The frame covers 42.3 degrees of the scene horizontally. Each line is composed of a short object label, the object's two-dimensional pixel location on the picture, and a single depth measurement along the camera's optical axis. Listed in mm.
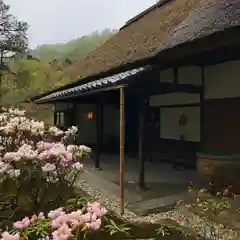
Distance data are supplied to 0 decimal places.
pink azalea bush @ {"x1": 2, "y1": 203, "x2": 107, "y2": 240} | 1231
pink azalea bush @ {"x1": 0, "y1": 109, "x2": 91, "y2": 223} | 2285
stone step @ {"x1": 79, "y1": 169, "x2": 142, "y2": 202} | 4862
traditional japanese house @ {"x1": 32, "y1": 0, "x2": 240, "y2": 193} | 4594
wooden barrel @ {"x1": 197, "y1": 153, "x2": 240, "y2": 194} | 4785
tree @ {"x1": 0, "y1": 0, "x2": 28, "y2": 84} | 19031
